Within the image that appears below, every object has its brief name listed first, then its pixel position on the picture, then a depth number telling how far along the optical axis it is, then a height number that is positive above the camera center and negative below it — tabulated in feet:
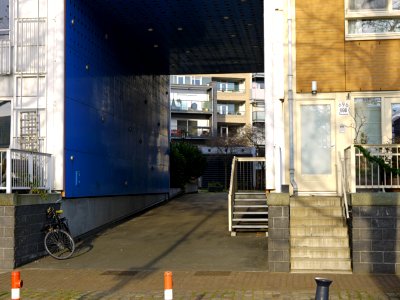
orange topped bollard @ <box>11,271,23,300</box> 19.77 -3.92
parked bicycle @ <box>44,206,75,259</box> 43.91 -5.22
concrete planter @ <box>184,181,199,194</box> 121.49 -3.92
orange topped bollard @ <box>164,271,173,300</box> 19.92 -3.99
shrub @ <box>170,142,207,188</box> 108.06 +1.15
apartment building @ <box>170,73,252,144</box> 224.33 +25.17
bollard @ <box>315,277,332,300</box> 19.38 -4.00
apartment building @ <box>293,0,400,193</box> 44.65 +6.60
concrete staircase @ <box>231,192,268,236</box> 52.70 -4.04
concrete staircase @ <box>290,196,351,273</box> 37.68 -4.52
